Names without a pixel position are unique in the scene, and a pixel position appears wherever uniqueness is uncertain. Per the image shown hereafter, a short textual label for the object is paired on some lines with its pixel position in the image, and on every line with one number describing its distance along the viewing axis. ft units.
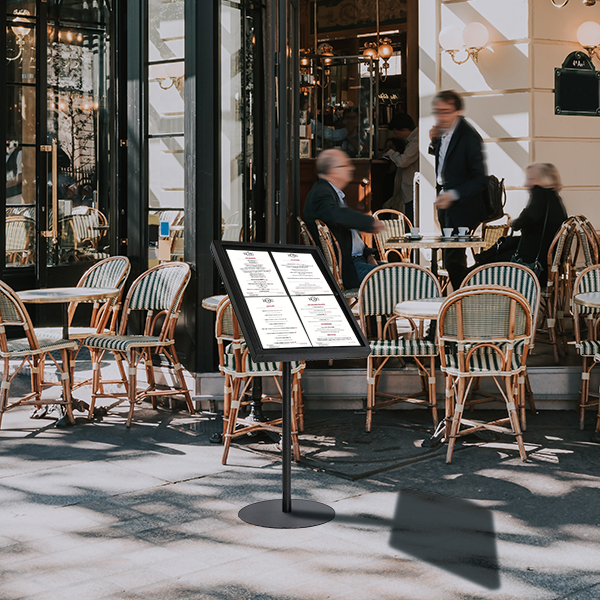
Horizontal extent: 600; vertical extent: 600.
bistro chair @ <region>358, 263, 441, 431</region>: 18.66
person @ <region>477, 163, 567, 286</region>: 22.99
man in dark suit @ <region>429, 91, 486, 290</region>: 22.09
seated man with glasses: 21.68
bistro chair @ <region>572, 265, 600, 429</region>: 17.60
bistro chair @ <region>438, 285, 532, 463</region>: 15.37
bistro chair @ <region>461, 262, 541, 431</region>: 18.39
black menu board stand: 11.41
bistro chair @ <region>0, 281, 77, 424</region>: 17.61
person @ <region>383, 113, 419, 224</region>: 37.17
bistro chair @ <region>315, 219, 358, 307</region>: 22.12
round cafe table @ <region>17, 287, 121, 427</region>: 18.39
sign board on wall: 27.78
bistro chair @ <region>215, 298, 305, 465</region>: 15.55
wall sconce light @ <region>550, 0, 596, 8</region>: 27.00
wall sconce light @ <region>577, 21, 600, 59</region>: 27.63
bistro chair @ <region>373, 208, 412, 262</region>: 29.19
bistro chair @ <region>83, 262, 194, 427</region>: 18.80
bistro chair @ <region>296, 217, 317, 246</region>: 21.88
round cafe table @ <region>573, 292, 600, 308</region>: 16.49
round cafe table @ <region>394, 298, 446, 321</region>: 16.78
